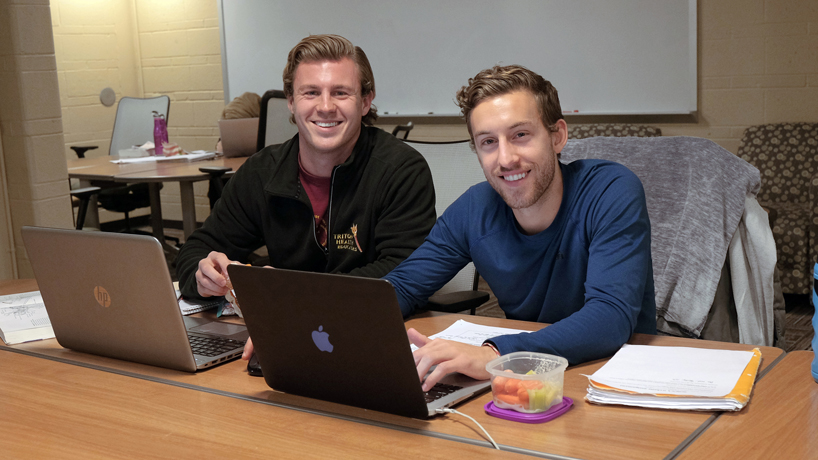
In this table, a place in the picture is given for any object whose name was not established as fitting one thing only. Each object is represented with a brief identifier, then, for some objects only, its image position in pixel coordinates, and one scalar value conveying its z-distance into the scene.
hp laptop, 1.23
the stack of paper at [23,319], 1.56
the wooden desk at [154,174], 3.68
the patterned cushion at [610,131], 4.26
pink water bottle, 4.37
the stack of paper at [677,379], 1.03
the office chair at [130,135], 4.89
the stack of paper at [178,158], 4.27
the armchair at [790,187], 3.56
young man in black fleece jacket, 1.85
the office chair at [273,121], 3.37
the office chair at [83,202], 3.85
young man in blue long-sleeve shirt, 1.33
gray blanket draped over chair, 1.81
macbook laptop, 0.99
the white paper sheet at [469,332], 1.38
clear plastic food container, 1.02
